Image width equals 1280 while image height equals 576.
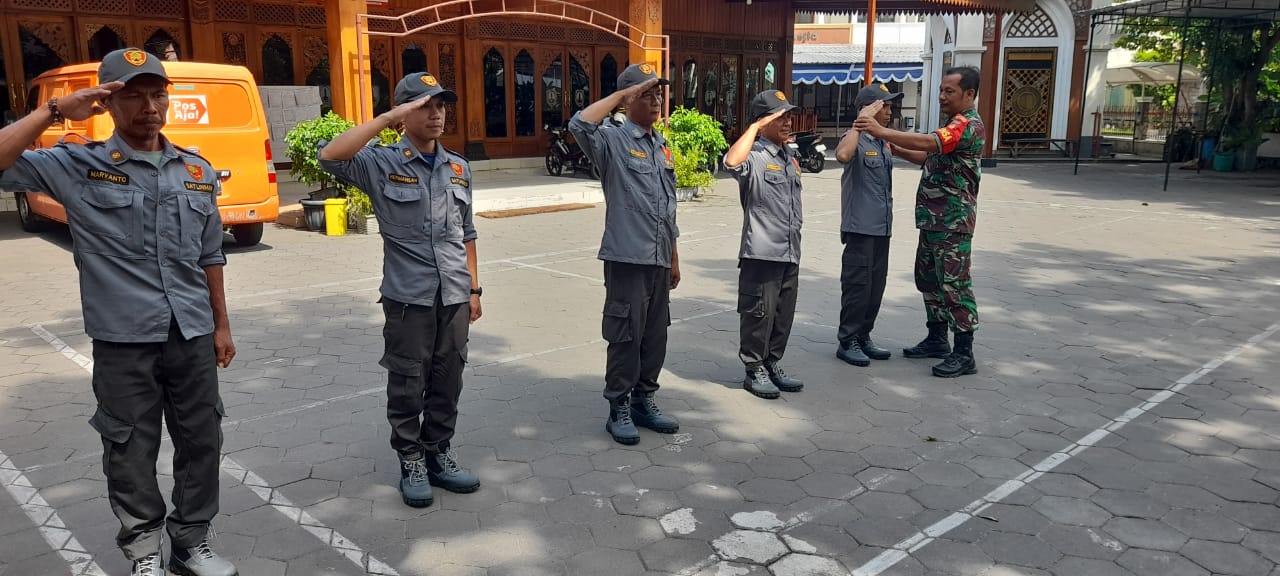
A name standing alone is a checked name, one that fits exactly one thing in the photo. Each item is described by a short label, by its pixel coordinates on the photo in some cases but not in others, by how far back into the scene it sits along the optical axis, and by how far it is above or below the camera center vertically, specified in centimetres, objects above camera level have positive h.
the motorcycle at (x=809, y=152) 1811 -53
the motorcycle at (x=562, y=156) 1625 -56
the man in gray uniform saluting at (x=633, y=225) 414 -45
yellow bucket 1035 -103
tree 1891 +119
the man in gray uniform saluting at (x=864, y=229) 534 -60
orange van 890 -5
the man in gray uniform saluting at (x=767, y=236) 480 -57
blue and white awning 3030 +172
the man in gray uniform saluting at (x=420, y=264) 345 -53
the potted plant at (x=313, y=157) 1035 -37
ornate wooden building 1215 +122
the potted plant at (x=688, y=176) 1321 -75
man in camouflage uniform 515 -46
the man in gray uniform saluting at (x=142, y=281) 269 -47
